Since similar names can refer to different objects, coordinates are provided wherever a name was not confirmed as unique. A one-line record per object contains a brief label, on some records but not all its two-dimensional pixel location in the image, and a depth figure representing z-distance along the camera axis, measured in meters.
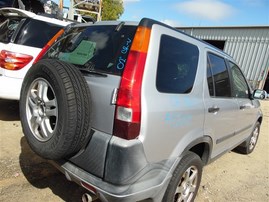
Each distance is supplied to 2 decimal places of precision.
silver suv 1.47
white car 3.09
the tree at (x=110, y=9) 22.06
